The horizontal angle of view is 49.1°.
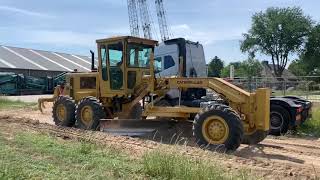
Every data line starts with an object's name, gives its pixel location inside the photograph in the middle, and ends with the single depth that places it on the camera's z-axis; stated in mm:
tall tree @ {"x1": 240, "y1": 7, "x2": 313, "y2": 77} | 49225
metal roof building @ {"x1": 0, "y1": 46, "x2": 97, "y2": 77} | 43019
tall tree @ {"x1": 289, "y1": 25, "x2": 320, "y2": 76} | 48761
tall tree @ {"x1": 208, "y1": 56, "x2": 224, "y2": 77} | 67885
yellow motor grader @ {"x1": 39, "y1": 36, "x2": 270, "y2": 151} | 7826
